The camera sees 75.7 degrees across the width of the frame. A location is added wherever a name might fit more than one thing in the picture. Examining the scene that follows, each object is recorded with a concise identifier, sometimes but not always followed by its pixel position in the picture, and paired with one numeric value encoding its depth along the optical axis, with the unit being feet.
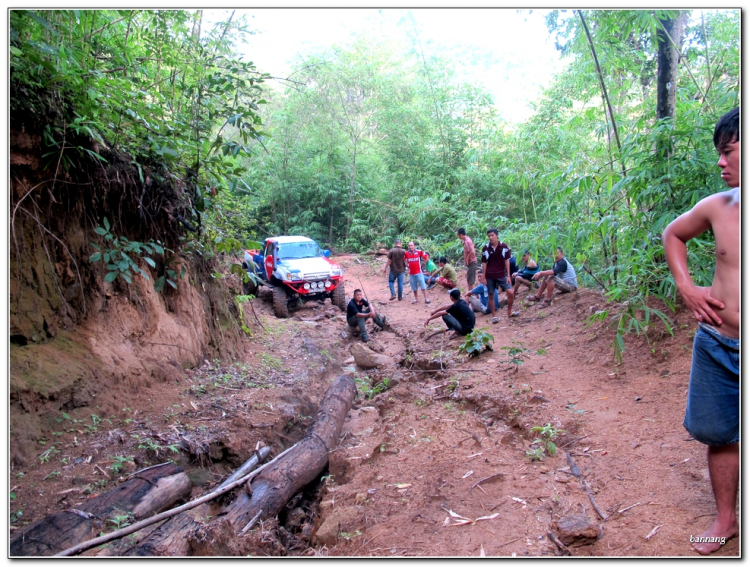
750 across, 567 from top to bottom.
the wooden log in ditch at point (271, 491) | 10.05
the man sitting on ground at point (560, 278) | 31.86
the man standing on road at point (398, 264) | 42.55
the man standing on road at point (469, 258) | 38.01
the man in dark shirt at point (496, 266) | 30.73
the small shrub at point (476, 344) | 23.57
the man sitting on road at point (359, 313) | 32.37
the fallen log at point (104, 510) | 9.43
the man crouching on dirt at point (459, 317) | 28.07
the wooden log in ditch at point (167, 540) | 9.66
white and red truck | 37.68
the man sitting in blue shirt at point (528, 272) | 35.22
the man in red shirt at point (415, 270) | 42.32
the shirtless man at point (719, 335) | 6.97
